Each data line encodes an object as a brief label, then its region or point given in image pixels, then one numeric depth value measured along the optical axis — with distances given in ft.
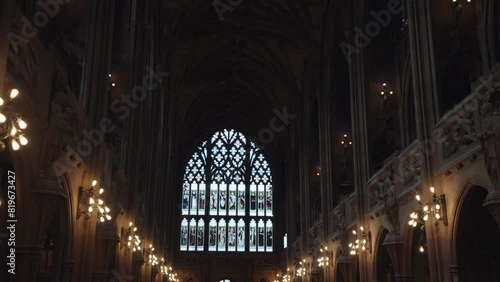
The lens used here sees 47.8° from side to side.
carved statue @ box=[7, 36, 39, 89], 30.89
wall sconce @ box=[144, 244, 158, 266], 84.53
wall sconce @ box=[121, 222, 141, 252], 63.51
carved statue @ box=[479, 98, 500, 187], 35.47
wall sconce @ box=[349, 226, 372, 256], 65.98
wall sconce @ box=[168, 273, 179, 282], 125.59
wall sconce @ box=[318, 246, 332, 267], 86.43
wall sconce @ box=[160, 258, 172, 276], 106.73
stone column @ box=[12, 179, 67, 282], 32.99
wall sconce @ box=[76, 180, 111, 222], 44.55
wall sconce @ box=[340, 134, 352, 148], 90.94
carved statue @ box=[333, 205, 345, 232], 79.13
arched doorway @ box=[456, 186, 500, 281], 44.55
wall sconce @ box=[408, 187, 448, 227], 45.93
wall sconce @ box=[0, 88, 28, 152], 27.91
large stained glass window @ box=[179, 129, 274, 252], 150.30
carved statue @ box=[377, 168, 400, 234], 57.67
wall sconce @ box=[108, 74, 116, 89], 67.64
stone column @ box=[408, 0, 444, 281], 46.52
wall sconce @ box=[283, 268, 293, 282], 124.41
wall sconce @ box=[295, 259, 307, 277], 105.70
